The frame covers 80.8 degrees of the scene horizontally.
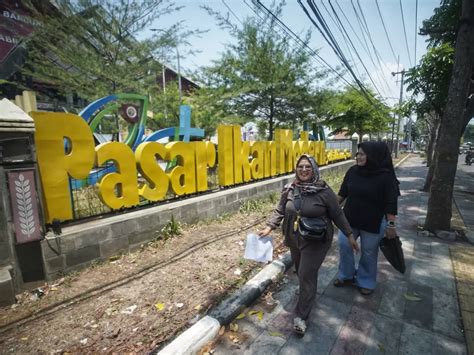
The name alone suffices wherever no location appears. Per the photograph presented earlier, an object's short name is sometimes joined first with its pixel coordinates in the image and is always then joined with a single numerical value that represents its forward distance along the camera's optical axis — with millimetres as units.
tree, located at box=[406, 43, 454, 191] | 7359
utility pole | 30684
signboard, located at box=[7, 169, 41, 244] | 3113
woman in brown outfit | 2600
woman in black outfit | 3021
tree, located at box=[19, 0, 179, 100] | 7867
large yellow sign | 3664
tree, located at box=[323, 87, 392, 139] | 17644
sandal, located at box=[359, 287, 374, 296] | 3296
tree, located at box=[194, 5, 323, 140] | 12062
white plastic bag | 2830
